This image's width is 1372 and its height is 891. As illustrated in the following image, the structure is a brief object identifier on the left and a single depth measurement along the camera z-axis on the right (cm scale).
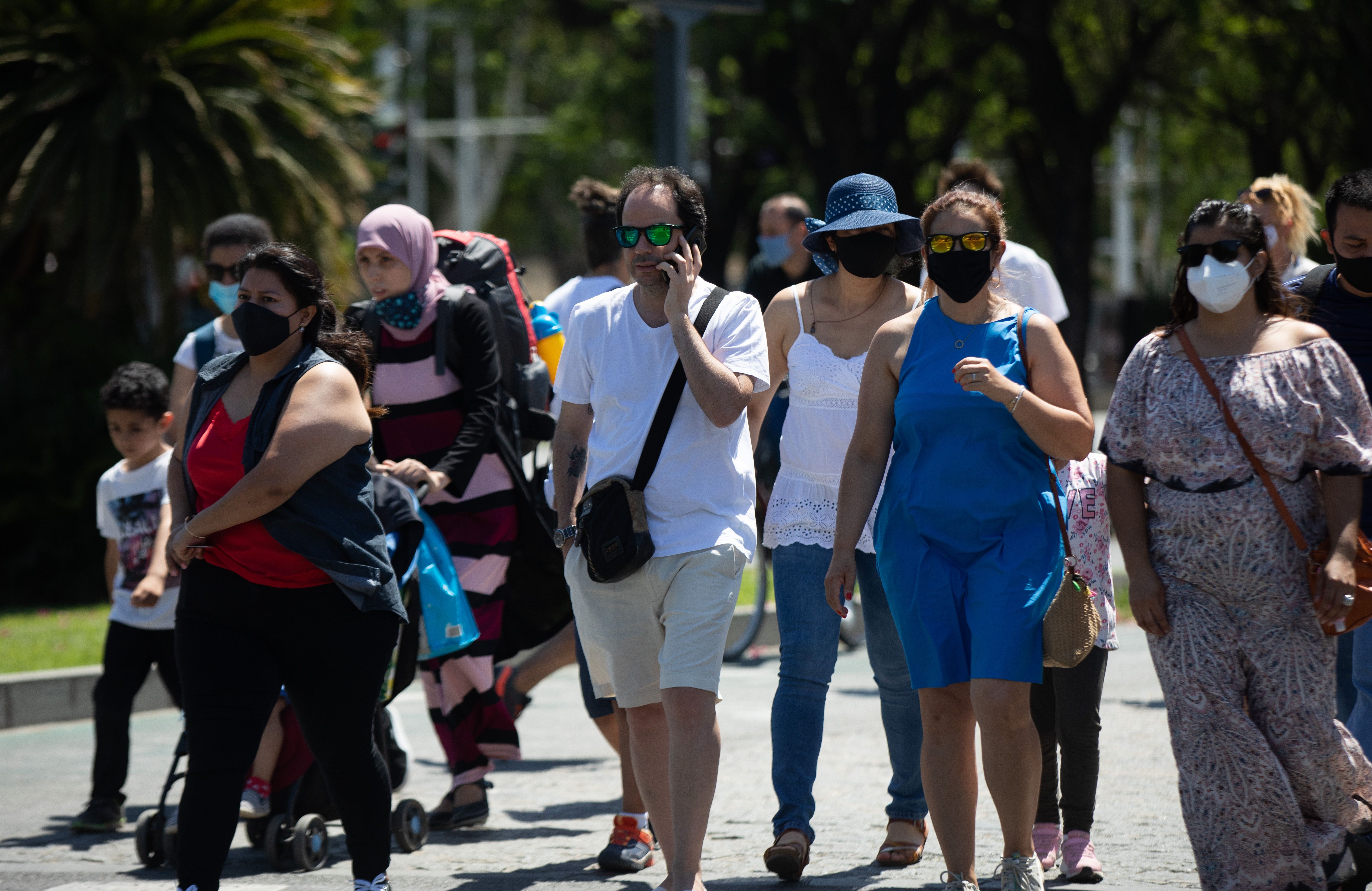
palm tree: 2391
